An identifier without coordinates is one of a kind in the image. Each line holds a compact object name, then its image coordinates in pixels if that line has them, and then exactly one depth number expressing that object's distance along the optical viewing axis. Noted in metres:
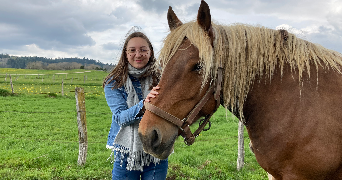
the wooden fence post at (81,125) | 5.60
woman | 2.39
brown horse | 1.71
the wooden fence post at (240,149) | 5.45
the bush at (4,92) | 17.89
